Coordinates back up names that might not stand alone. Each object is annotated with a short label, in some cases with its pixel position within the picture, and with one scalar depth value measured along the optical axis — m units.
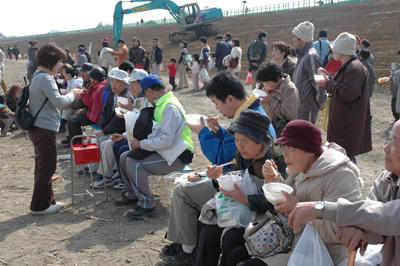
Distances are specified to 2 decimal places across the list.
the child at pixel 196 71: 14.14
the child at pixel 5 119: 9.02
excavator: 24.45
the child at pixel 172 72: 14.46
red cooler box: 4.76
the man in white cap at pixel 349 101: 4.29
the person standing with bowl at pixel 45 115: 4.43
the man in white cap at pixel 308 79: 5.11
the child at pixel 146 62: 13.84
